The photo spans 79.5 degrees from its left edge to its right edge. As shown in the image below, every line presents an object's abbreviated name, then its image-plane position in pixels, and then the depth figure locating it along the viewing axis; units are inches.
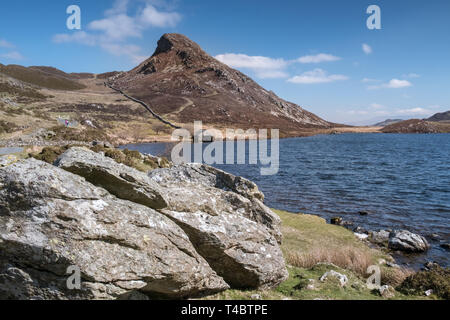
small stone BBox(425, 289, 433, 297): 512.2
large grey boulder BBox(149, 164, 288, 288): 427.8
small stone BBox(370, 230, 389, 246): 898.7
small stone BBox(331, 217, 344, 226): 1058.4
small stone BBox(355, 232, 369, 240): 915.5
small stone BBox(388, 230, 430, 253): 840.3
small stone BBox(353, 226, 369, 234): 976.9
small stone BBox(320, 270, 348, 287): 513.6
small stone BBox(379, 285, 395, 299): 491.8
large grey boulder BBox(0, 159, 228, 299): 294.0
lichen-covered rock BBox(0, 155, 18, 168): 374.6
